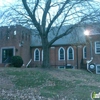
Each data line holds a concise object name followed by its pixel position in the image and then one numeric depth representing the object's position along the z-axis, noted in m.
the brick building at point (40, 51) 21.15
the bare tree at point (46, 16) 12.01
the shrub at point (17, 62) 16.51
